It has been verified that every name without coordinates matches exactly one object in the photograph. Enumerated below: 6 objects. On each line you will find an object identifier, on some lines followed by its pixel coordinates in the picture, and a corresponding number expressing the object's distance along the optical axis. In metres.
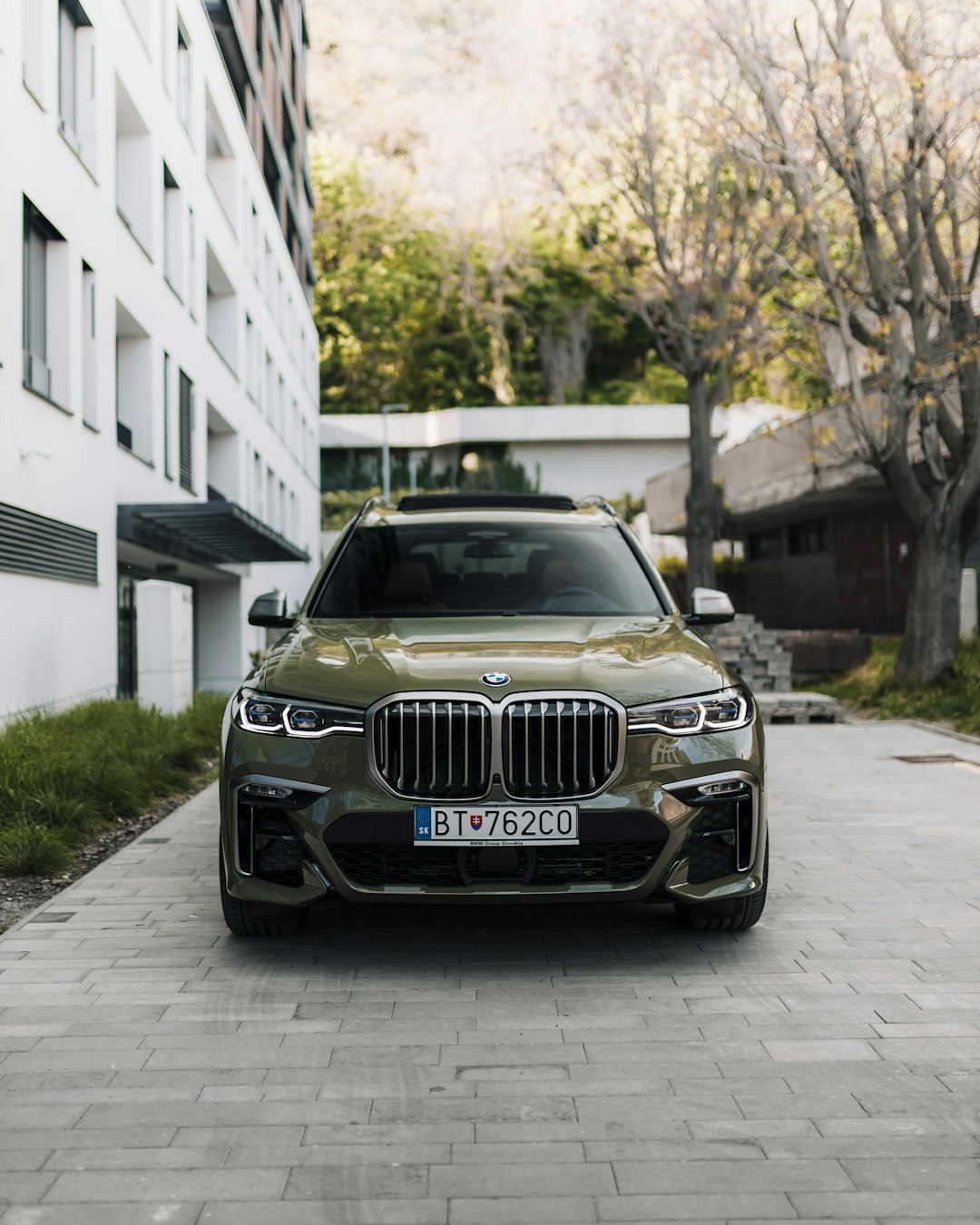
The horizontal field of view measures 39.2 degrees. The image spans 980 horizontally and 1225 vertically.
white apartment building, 13.66
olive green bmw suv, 4.89
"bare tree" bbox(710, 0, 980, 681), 16.17
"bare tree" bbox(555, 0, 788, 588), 22.73
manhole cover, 12.23
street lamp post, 48.97
